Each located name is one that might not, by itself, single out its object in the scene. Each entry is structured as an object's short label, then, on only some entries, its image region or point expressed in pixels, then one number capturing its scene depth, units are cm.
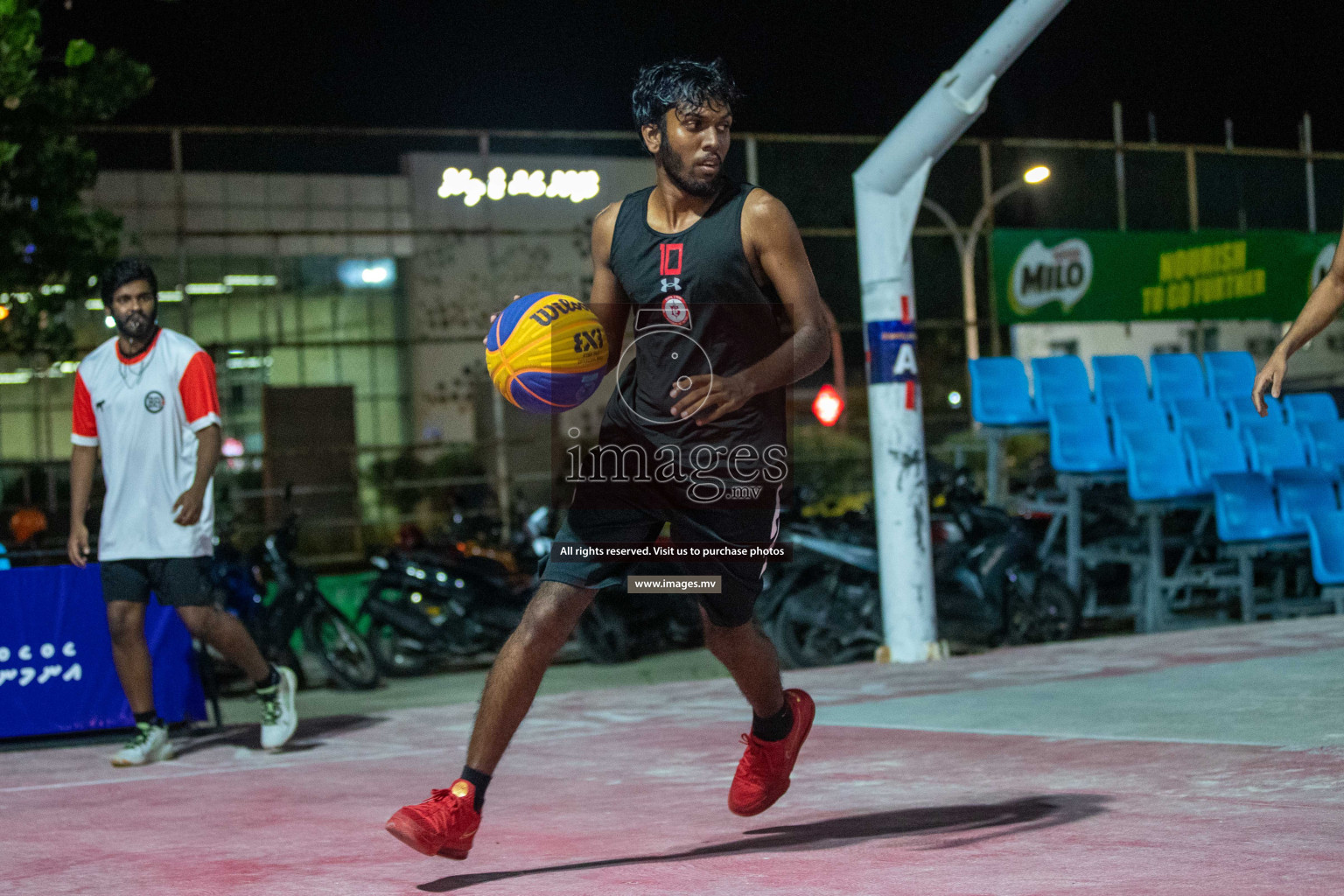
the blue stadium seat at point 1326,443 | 1302
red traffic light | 1320
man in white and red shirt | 643
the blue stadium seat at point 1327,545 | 1003
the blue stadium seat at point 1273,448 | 1268
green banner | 1788
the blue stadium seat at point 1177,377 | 1359
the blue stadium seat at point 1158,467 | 1181
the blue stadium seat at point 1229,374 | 1397
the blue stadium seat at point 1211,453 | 1212
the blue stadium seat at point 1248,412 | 1324
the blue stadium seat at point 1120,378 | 1341
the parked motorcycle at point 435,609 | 1168
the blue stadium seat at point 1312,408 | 1344
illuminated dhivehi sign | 1931
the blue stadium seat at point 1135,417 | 1250
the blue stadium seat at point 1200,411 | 1340
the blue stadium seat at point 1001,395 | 1311
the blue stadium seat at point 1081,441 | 1242
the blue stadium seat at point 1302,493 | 1142
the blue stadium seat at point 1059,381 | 1320
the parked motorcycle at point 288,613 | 1098
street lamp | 2070
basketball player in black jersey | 397
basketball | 412
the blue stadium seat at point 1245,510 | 1120
